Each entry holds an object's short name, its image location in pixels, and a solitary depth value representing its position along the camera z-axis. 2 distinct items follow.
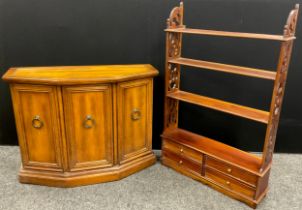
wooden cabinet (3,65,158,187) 2.26
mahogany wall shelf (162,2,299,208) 2.06
